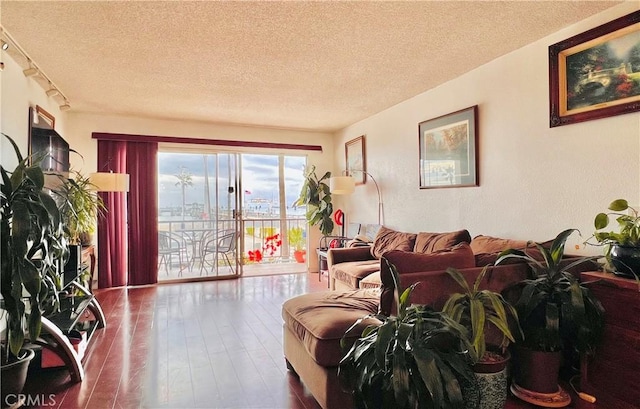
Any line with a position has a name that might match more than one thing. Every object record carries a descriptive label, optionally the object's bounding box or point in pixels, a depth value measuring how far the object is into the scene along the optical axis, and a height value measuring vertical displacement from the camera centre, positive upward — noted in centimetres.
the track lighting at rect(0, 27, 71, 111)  258 +124
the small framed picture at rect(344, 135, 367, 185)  533 +70
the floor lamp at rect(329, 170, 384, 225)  496 +25
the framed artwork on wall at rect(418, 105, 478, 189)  340 +54
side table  539 -89
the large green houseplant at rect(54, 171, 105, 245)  308 +0
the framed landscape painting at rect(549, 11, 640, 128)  223 +86
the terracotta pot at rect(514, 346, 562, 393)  198 -95
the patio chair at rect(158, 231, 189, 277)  535 -65
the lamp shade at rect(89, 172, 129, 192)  418 +30
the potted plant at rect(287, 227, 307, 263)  683 -73
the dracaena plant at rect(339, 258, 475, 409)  147 -70
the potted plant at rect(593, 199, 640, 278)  188 -24
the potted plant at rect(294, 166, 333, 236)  563 +2
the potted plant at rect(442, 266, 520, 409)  175 -65
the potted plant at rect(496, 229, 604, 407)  191 -67
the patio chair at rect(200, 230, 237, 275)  561 -64
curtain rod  488 +97
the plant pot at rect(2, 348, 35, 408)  186 -91
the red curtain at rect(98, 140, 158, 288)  489 -20
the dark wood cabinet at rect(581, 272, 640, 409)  182 -80
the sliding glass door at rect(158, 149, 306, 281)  536 +2
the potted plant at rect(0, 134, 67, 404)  178 -26
